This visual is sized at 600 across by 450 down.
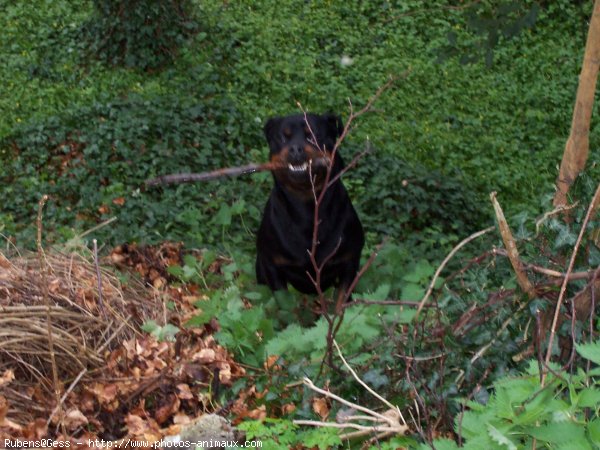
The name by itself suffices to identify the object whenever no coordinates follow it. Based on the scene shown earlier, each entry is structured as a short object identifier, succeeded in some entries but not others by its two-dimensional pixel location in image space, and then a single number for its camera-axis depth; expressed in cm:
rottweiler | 571
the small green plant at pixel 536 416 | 284
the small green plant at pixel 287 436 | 364
